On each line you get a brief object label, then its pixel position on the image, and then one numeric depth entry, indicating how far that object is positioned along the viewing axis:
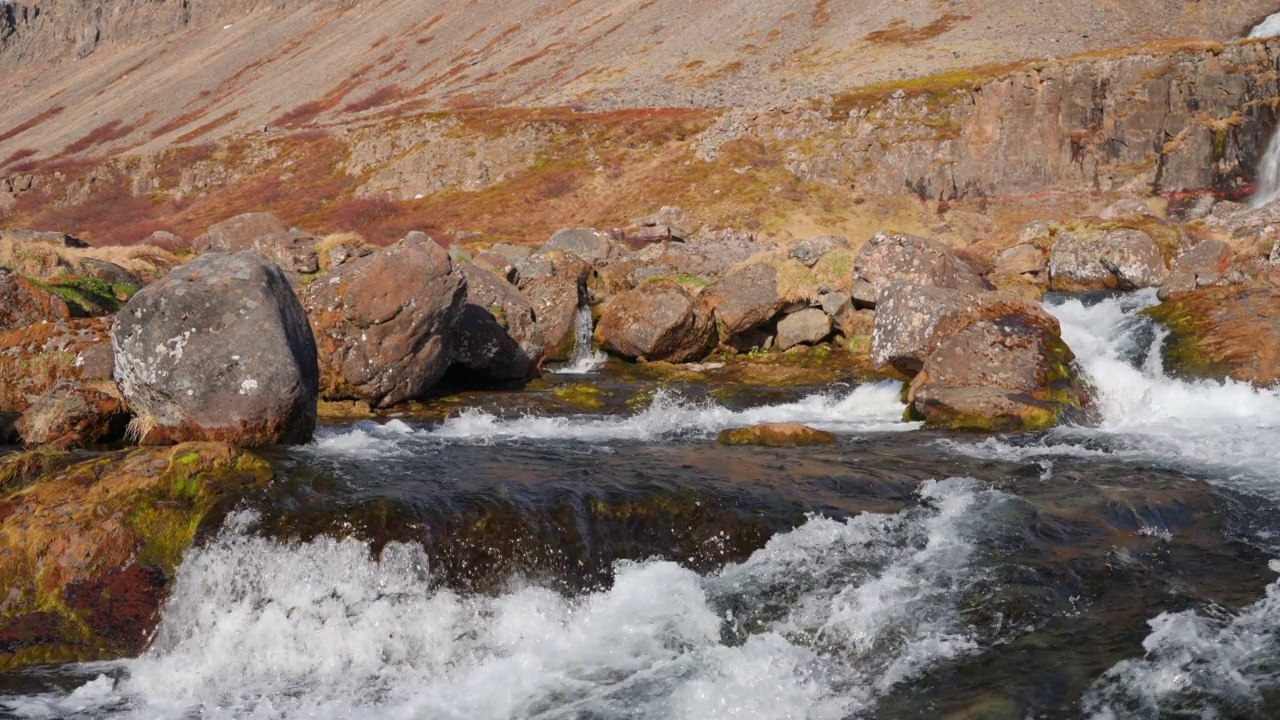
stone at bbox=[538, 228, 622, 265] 33.28
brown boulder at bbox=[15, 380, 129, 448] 13.31
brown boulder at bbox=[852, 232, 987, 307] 24.28
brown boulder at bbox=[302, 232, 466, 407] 18.00
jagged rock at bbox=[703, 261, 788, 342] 24.78
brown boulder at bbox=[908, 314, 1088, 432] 16.11
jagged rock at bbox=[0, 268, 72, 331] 16.89
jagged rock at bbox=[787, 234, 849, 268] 27.58
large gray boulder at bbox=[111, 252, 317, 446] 12.86
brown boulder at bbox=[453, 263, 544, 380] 21.08
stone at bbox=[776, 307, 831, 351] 24.78
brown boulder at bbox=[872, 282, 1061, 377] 18.39
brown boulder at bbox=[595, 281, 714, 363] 23.84
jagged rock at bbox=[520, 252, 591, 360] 24.64
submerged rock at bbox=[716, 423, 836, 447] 15.11
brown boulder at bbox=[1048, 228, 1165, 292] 27.31
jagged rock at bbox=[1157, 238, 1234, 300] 23.56
